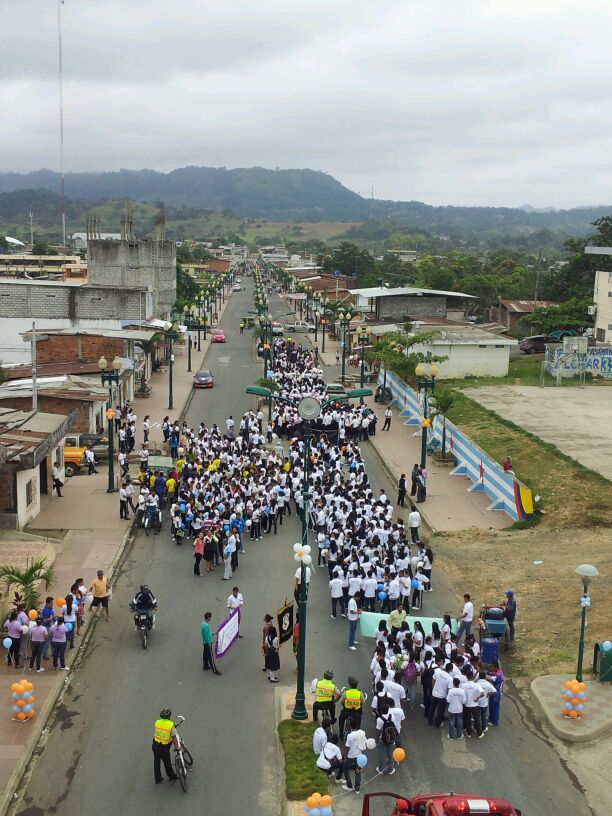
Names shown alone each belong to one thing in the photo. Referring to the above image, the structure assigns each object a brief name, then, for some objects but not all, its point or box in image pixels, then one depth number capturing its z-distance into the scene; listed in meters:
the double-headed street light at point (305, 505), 14.33
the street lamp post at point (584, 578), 14.96
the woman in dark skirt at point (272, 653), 15.73
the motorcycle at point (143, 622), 17.08
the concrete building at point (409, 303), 67.69
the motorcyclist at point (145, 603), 17.08
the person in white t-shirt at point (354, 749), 12.50
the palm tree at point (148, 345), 47.84
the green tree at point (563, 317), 59.59
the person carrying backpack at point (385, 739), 12.99
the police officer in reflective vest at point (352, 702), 13.28
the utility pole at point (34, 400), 30.08
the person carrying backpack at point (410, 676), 14.71
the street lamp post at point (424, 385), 28.03
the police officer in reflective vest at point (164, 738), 12.27
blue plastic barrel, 15.94
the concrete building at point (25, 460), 22.78
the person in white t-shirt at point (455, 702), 13.80
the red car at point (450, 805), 10.30
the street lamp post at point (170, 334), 42.56
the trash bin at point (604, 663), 15.60
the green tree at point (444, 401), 32.94
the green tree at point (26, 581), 17.20
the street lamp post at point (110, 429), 27.97
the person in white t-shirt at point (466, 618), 16.94
